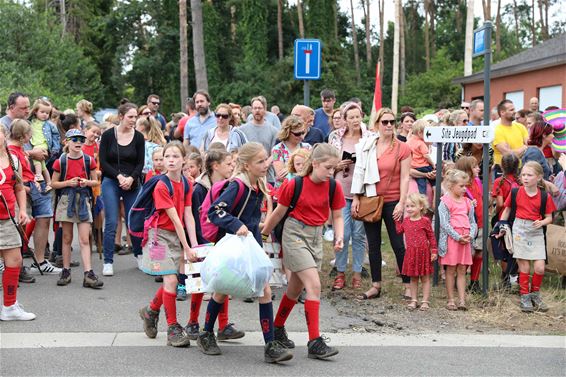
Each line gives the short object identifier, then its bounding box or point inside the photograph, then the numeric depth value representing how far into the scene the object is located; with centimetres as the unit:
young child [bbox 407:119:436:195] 938
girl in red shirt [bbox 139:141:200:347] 615
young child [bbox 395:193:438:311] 762
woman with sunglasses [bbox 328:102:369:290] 853
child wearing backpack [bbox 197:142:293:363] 572
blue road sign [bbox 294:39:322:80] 1141
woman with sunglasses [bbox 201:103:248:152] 941
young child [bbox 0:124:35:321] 685
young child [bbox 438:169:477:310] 777
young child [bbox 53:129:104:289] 852
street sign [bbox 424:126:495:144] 789
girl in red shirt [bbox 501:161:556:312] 786
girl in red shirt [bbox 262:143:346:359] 587
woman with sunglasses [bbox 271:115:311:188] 833
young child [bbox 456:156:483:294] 823
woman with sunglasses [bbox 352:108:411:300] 801
